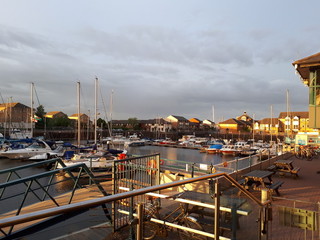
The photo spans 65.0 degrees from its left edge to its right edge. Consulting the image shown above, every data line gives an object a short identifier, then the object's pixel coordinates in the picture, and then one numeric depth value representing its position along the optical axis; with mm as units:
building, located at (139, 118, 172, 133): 121325
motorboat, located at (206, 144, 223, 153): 52609
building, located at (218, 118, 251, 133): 109188
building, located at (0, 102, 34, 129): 111375
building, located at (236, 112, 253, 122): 132625
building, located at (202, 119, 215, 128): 153450
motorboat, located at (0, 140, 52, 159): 36094
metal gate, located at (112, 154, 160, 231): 5371
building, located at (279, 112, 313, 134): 89625
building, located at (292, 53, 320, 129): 11461
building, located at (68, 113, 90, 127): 136600
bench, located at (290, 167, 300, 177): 11855
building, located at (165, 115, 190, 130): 132250
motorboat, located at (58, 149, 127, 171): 23500
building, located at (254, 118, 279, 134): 99788
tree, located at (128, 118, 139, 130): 128300
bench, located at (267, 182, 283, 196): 8155
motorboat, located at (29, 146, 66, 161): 33719
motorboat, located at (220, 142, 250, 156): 49331
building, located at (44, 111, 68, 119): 143300
